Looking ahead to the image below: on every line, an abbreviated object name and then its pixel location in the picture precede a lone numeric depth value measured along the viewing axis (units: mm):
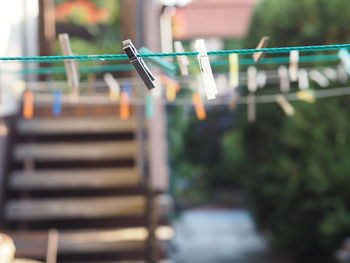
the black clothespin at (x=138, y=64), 2164
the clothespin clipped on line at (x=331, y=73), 6000
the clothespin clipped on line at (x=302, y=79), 5079
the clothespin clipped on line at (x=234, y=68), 3679
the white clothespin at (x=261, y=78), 4721
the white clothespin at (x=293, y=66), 3777
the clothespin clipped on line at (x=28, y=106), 4593
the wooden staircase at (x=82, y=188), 4992
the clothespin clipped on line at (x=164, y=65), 2920
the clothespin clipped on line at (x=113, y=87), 4211
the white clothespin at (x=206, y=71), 2205
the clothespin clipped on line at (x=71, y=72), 2926
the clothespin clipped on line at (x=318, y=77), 5891
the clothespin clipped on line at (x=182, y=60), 3010
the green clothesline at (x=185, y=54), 2113
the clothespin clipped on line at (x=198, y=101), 4208
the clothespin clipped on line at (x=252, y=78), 4609
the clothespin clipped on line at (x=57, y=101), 4266
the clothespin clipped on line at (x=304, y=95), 4425
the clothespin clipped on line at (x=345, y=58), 3445
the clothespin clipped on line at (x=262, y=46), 2668
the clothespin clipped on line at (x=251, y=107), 4836
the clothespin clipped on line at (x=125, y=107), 4568
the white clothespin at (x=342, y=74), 5461
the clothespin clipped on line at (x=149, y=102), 4272
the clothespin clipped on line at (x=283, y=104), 4600
